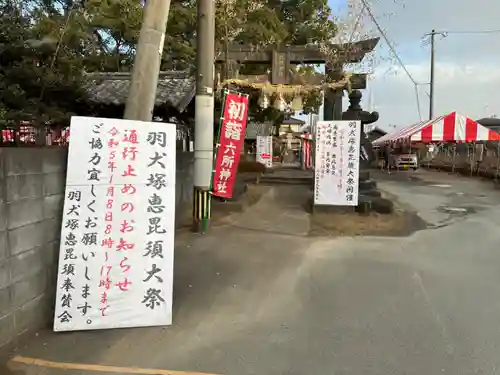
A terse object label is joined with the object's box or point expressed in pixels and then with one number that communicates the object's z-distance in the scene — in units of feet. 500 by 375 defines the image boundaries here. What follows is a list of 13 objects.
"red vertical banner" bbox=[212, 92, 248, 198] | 30.89
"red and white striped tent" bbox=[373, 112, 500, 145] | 62.69
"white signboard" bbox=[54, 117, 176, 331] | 13.99
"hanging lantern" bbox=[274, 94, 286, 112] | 38.66
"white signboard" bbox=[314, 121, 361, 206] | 34.17
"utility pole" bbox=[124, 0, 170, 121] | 17.35
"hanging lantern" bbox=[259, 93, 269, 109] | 38.66
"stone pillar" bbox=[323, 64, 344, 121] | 38.22
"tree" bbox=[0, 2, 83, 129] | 27.17
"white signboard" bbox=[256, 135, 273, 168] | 78.43
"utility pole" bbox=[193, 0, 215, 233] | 27.76
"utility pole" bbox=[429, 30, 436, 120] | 114.73
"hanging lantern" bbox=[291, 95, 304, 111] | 38.51
